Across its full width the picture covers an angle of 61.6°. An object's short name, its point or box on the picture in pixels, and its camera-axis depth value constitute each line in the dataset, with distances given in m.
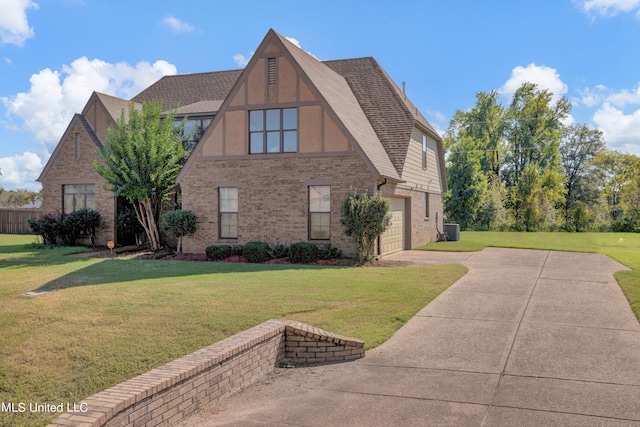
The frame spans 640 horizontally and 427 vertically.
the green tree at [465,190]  42.88
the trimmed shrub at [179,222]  20.84
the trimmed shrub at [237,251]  20.22
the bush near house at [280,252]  19.61
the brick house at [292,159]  19.38
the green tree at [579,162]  55.59
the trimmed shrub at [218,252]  20.03
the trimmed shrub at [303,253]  18.63
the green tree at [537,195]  43.16
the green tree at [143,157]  21.55
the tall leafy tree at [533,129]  54.66
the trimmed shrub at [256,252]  19.08
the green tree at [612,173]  54.47
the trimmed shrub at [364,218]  18.02
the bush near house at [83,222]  24.00
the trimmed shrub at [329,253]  18.98
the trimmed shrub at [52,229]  24.09
